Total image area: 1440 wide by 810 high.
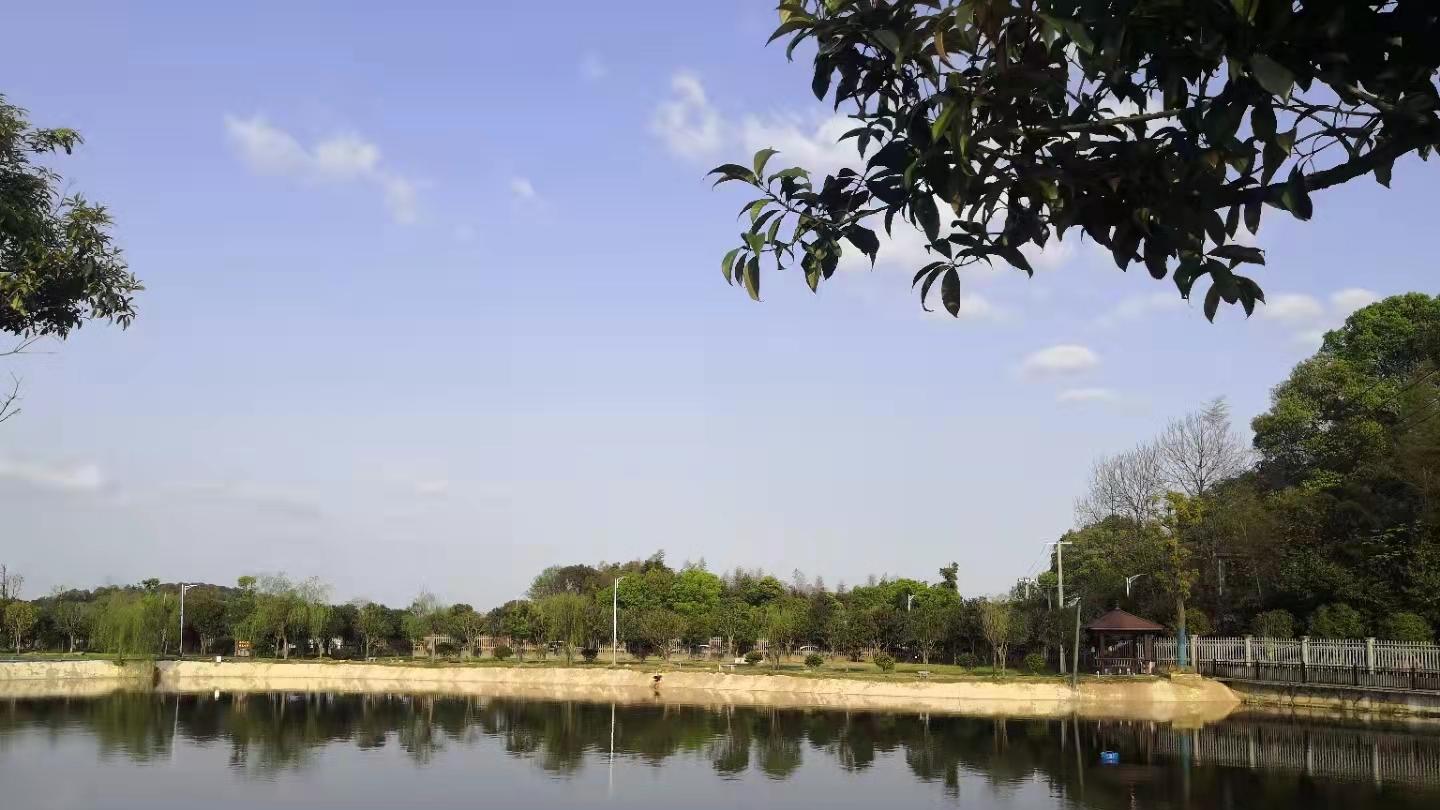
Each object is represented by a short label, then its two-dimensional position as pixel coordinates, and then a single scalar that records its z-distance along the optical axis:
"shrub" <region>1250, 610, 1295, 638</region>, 38.38
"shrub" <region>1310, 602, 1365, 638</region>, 35.97
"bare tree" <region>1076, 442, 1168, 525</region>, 55.55
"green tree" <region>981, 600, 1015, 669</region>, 49.56
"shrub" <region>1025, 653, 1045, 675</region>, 48.03
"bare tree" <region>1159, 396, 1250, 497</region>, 51.47
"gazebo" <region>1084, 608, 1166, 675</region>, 43.66
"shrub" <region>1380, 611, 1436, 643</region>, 33.81
